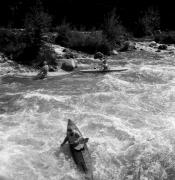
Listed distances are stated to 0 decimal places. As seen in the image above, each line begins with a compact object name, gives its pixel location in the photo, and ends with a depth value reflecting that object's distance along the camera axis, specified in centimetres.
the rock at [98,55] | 1709
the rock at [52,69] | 1454
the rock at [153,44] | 1981
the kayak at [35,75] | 1369
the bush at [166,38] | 2106
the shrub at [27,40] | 1593
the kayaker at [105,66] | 1409
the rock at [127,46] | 1869
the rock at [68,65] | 1465
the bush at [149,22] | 2282
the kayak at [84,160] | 732
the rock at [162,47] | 1912
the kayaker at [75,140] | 795
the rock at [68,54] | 1664
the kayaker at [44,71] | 1351
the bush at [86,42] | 1811
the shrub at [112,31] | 1916
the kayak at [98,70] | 1405
